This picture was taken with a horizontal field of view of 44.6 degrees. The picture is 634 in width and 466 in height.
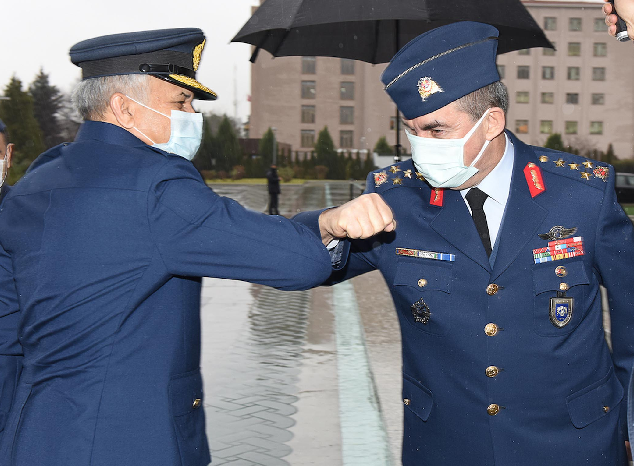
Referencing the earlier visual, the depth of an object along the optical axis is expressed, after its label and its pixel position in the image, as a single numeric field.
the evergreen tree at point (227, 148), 62.28
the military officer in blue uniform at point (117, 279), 1.79
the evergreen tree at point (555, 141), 63.22
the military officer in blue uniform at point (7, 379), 2.38
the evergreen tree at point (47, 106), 66.00
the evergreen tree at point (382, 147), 68.99
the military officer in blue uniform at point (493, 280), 2.26
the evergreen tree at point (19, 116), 43.59
